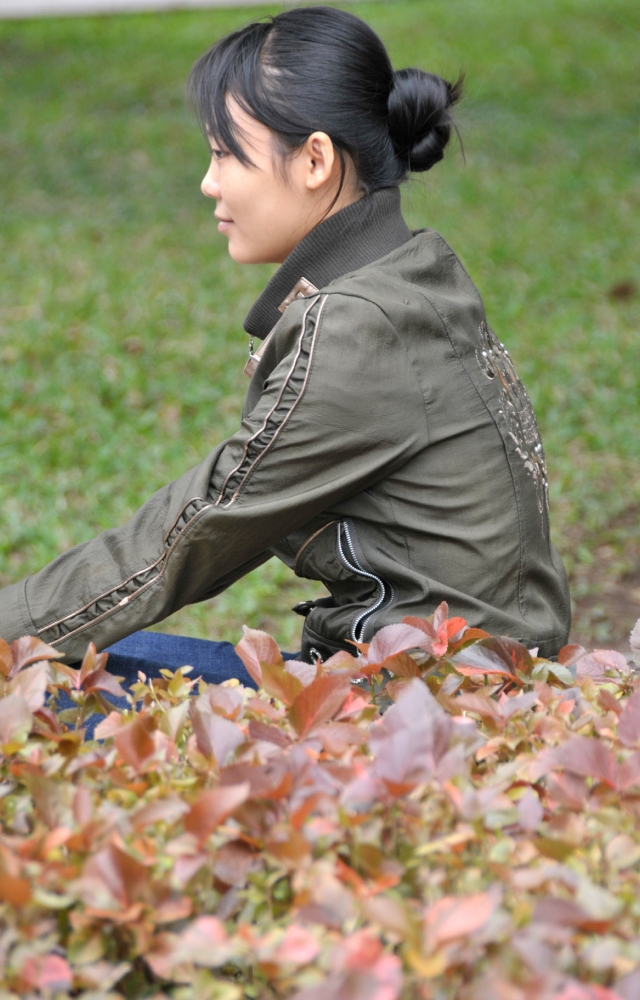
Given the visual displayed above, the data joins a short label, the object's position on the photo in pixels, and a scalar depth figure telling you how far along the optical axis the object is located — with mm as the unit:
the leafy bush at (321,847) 2250
